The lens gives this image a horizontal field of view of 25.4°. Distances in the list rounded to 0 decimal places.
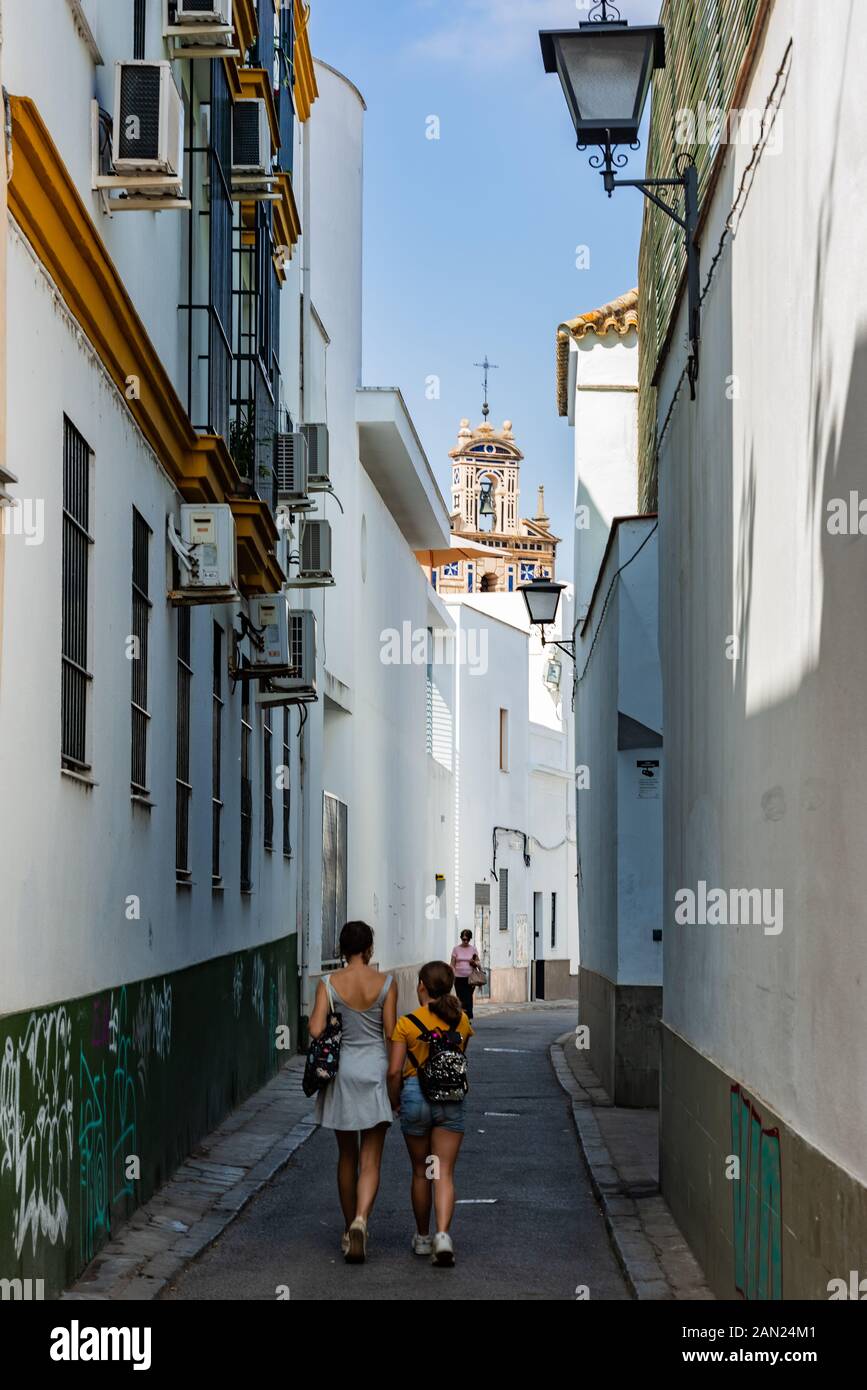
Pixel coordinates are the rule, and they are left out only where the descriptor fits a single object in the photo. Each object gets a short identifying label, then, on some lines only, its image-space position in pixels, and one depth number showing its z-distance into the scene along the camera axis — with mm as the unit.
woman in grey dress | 9445
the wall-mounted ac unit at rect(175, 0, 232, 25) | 11141
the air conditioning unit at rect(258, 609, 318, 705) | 17656
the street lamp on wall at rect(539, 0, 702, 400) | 8633
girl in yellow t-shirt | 9305
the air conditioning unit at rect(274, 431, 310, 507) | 16906
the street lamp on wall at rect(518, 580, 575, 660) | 22203
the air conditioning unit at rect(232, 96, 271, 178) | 14391
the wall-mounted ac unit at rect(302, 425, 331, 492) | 18688
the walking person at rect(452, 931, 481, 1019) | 27906
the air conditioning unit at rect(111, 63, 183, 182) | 9039
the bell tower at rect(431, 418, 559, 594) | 133500
